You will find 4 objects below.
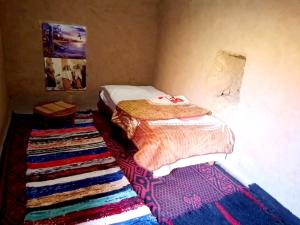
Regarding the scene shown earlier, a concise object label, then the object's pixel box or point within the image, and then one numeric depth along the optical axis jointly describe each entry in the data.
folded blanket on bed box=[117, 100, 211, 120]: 2.23
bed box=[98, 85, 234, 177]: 1.92
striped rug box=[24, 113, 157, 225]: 1.59
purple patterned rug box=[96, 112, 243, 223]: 1.78
